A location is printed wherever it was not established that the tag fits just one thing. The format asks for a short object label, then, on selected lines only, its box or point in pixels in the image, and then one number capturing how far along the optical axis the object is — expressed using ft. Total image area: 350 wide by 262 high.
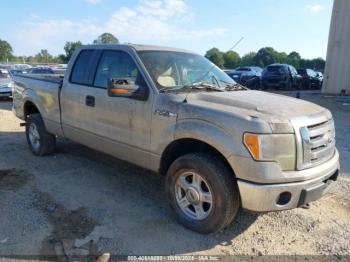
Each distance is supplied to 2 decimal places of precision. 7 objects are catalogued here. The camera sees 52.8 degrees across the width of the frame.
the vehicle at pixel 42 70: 50.09
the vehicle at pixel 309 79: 83.82
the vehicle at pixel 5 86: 49.42
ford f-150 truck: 10.32
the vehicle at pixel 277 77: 70.44
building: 56.75
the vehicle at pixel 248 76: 68.56
